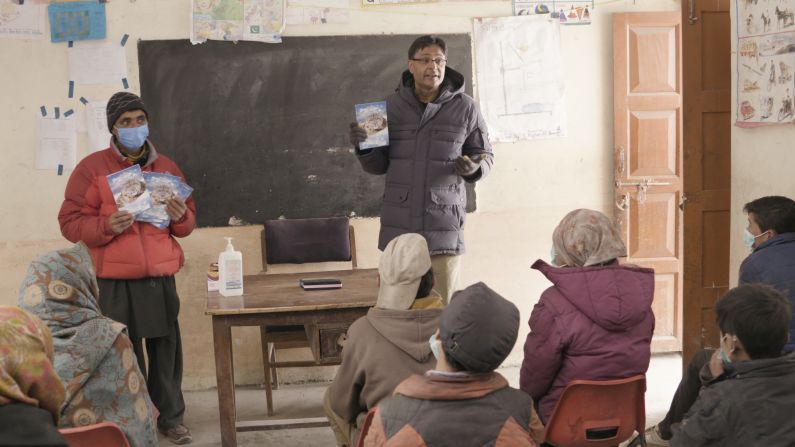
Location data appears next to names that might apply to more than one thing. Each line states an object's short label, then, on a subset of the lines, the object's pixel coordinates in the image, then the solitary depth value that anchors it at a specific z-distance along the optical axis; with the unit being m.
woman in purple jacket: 2.91
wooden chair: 4.98
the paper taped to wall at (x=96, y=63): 5.12
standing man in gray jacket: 4.34
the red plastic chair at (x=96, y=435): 2.42
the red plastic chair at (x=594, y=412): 2.81
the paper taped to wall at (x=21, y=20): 5.06
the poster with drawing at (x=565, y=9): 5.41
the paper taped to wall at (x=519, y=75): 5.38
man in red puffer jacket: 4.15
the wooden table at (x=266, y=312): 3.74
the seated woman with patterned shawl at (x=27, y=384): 1.75
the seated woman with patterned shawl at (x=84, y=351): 2.88
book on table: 4.07
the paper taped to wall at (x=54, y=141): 5.14
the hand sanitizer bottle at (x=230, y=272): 3.98
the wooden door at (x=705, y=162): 4.59
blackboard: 5.20
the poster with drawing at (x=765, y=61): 3.79
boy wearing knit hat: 2.05
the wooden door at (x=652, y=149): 5.41
